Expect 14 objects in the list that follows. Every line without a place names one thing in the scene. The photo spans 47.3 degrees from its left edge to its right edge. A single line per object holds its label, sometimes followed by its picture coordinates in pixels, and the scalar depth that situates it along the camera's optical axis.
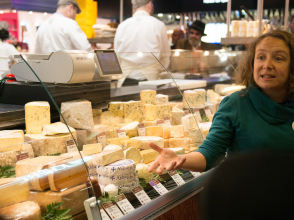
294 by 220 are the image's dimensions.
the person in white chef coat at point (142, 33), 4.35
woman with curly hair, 1.56
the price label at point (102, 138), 1.91
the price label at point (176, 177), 1.89
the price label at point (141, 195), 1.63
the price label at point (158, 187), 1.75
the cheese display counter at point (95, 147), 1.43
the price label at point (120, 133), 2.08
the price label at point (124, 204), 1.52
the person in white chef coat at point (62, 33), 4.51
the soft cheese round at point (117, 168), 1.63
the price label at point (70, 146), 1.73
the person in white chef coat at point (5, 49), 6.20
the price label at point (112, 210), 1.46
